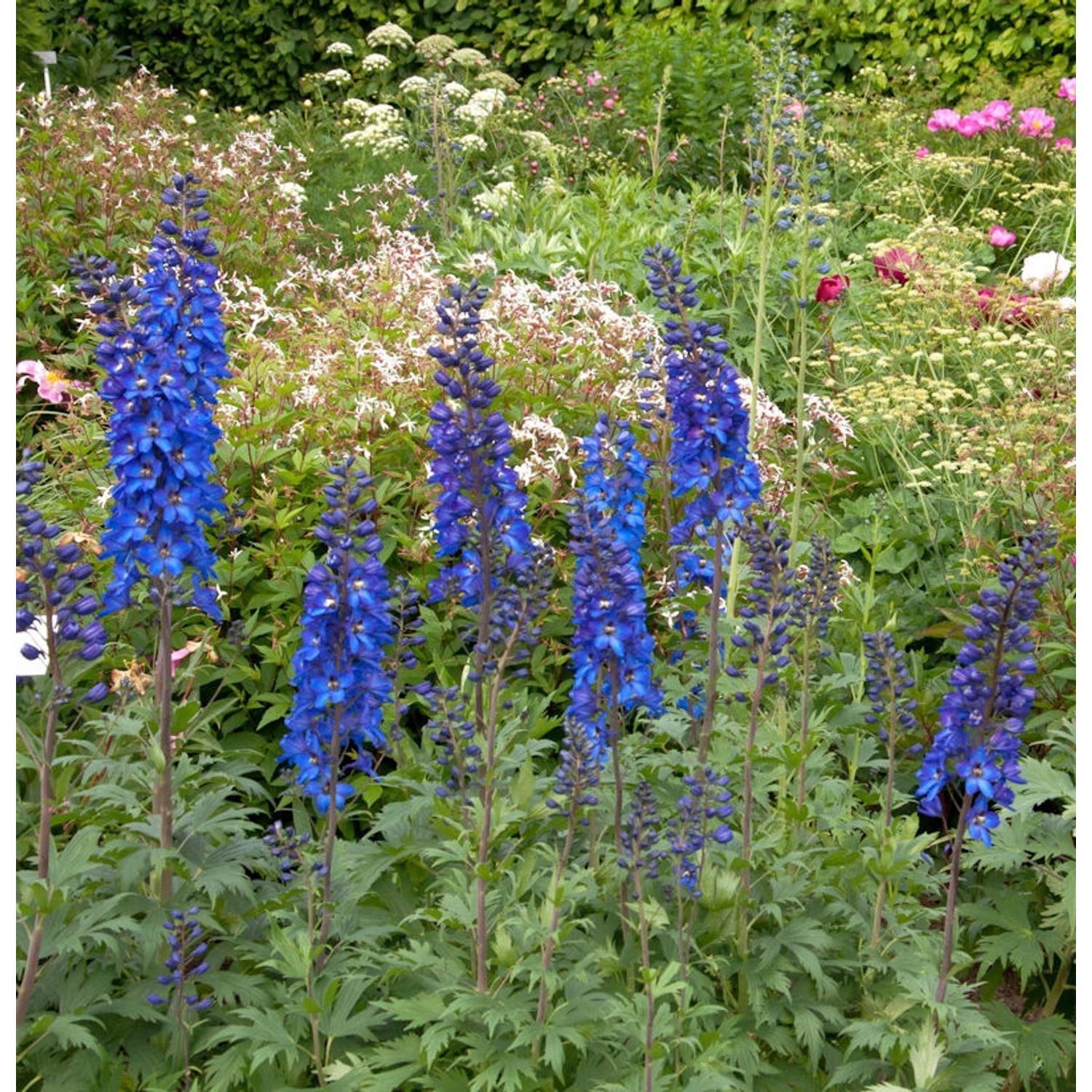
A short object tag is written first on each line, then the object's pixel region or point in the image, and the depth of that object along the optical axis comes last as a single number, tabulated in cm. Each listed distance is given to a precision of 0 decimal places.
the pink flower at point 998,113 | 838
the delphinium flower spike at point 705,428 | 275
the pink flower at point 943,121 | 832
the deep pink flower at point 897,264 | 612
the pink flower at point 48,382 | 528
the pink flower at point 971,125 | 826
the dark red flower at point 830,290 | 638
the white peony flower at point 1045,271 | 624
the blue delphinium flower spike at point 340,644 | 253
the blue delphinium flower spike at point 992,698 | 241
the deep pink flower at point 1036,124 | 840
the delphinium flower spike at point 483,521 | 258
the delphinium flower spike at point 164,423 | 261
